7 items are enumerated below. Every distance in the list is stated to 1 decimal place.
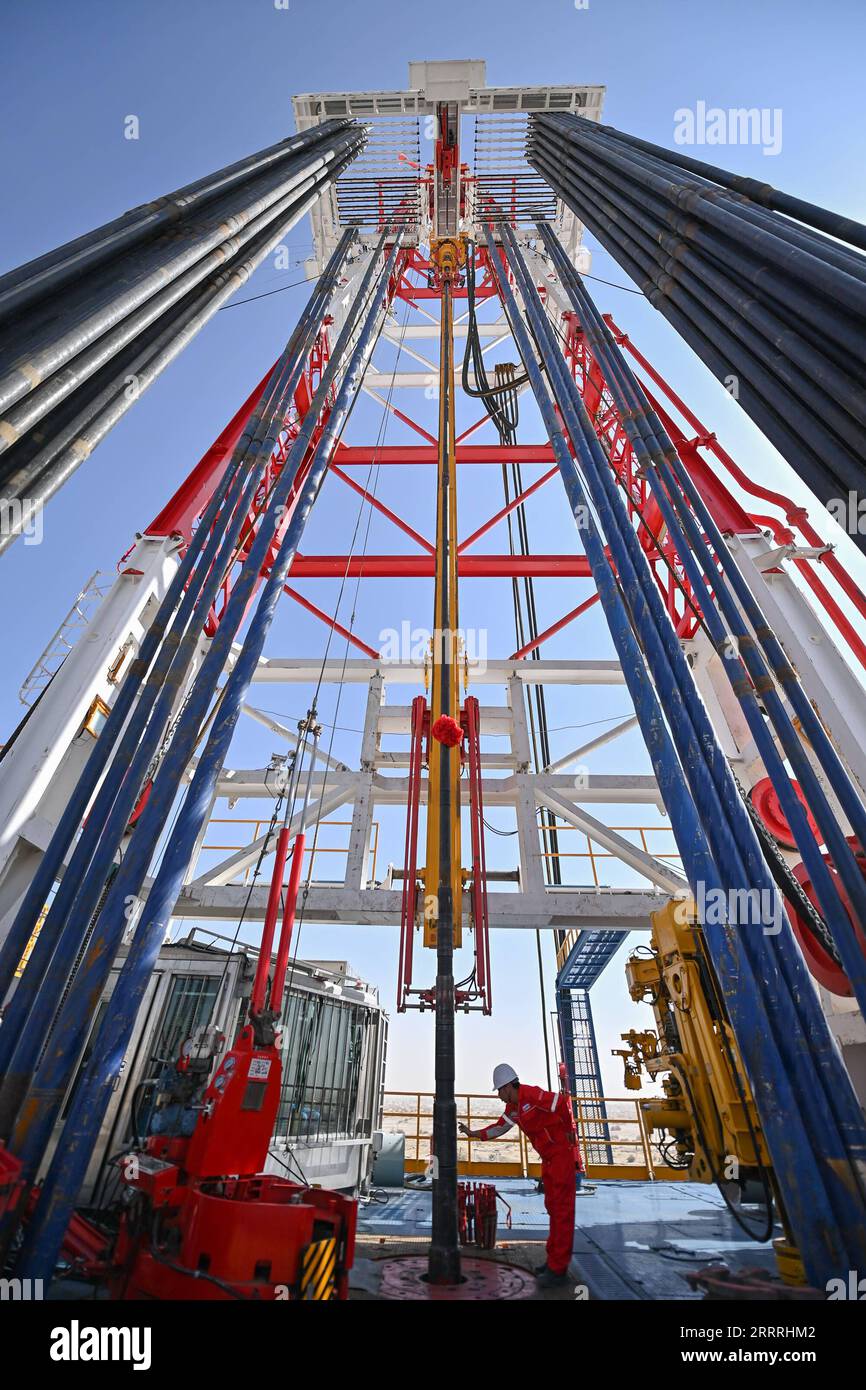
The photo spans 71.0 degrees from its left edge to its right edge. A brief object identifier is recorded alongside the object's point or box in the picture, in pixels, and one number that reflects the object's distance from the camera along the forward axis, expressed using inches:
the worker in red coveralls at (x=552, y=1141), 175.8
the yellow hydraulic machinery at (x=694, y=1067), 200.2
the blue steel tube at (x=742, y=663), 142.1
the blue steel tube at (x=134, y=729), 137.1
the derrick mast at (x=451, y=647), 129.3
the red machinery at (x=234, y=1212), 112.7
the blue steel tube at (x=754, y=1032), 112.3
